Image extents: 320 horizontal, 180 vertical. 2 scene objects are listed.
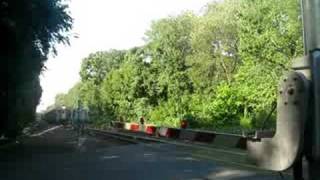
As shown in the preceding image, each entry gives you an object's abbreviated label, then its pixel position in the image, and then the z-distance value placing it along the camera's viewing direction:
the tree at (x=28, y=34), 13.69
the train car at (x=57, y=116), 52.86
